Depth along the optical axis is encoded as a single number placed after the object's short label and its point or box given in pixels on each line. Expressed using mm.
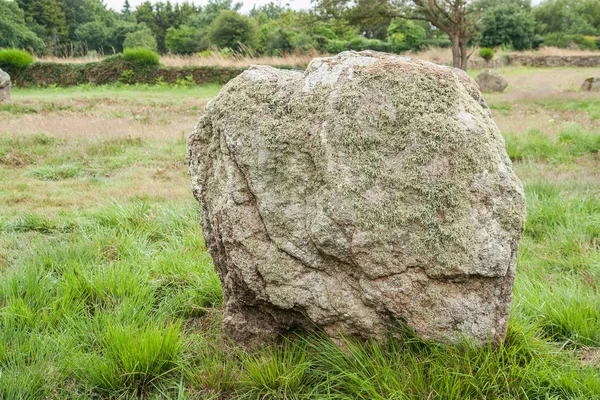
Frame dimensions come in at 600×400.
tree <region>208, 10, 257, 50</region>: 37594
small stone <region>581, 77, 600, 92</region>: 18281
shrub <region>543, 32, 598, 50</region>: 43656
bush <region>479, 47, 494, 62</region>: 30359
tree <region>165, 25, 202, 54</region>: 47125
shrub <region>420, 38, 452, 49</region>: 39675
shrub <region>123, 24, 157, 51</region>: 45688
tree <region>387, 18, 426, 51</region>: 37238
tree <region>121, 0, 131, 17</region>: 76744
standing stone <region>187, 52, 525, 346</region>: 2254
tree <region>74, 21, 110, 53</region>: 51531
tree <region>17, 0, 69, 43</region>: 49344
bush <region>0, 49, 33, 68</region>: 21500
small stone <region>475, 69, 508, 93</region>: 19406
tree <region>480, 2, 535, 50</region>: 41031
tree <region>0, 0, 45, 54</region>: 37156
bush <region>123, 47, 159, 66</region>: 22234
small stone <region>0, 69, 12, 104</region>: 14156
